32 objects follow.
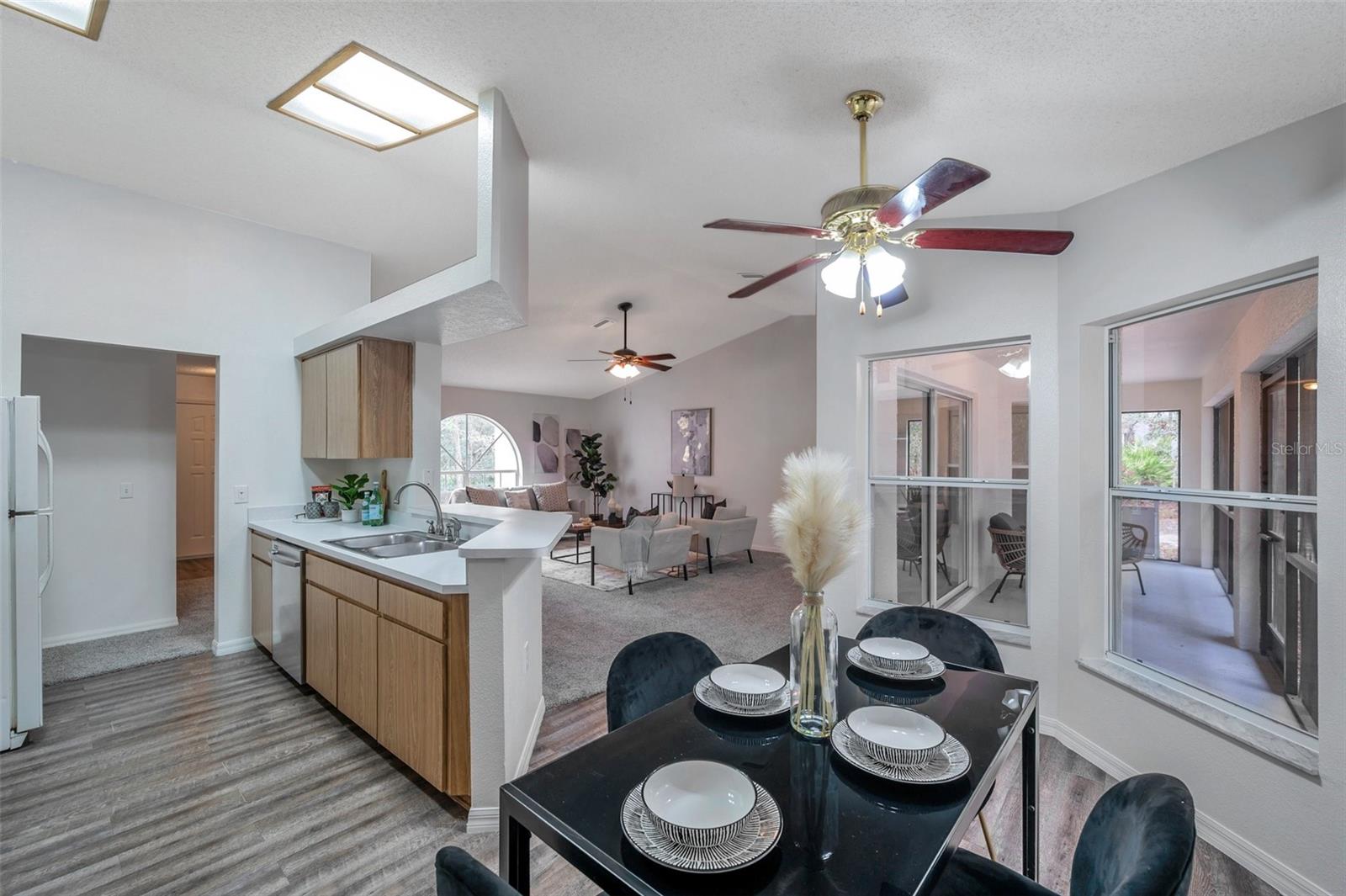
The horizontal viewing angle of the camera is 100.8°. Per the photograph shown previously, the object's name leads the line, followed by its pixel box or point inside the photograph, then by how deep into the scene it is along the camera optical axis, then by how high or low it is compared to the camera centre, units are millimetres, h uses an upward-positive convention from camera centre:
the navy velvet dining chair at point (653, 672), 1578 -665
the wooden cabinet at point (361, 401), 3385 +303
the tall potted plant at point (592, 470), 10016 -391
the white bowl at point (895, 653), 1558 -596
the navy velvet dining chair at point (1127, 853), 826 -675
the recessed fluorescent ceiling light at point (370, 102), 2123 +1463
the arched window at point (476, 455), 9016 -103
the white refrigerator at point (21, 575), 2430 -563
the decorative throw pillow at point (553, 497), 8968 -783
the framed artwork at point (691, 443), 8938 +103
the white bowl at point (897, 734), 1084 -596
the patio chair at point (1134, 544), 2404 -419
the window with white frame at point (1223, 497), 1863 -181
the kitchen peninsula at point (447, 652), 1982 -807
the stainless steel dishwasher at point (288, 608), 2939 -871
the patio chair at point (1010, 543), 2895 -503
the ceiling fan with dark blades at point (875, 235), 1715 +712
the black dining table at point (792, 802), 813 -627
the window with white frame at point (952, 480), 2918 -174
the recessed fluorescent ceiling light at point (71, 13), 1893 +1515
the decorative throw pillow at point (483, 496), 7703 -661
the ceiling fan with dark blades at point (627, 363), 6027 +952
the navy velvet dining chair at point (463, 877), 741 -582
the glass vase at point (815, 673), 1220 -493
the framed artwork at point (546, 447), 9742 +38
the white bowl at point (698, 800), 840 -589
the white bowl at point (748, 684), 1341 -593
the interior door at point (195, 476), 6262 -309
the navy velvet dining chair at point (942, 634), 1854 -646
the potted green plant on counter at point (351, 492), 3750 -292
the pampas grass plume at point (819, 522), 1168 -153
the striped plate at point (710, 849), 807 -599
